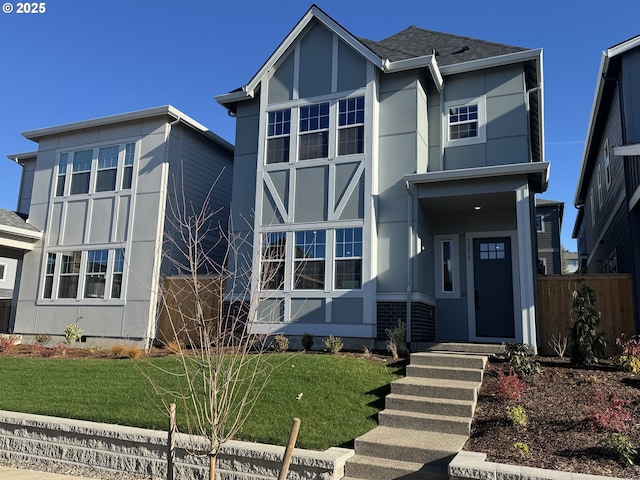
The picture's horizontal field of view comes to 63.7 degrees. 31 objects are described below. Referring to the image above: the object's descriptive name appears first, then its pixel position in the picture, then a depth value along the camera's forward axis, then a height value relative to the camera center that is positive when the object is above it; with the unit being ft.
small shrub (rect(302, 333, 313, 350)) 36.47 -1.40
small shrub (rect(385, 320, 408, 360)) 32.93 -1.00
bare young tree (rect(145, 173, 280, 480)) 13.96 +0.09
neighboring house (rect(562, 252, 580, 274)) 170.60 +23.30
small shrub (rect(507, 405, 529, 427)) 20.53 -3.52
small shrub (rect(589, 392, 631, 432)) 19.60 -3.31
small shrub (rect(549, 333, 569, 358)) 31.56 -0.97
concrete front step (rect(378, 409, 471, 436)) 21.71 -4.15
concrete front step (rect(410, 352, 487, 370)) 27.84 -1.87
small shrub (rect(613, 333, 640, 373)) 25.90 -1.46
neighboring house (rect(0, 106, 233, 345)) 47.01 +9.72
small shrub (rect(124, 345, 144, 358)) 36.52 -2.51
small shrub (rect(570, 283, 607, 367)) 27.50 -0.32
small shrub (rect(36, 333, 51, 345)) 47.96 -2.22
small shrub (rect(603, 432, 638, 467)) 17.28 -3.98
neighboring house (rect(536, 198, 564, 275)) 84.64 +16.09
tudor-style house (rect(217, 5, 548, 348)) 36.91 +10.20
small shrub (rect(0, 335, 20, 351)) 43.21 -2.36
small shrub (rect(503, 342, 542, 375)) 26.71 -1.82
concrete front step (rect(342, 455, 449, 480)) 18.94 -5.37
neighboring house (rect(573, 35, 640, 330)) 34.45 +13.78
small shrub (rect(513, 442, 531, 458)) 18.33 -4.31
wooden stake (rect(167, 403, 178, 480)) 13.70 -3.38
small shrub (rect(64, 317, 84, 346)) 45.42 -1.60
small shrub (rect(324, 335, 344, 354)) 34.30 -1.47
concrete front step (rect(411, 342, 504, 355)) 31.96 -1.37
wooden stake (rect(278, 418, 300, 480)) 11.88 -3.00
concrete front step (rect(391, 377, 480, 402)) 24.21 -3.00
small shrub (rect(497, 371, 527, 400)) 23.50 -2.77
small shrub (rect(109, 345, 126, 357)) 38.78 -2.54
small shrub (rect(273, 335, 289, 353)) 36.14 -1.53
